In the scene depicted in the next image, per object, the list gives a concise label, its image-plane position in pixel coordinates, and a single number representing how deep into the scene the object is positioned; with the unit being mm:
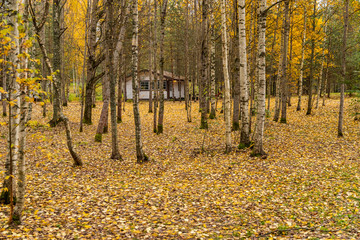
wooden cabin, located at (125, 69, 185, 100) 36072
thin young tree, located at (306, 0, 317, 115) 17203
